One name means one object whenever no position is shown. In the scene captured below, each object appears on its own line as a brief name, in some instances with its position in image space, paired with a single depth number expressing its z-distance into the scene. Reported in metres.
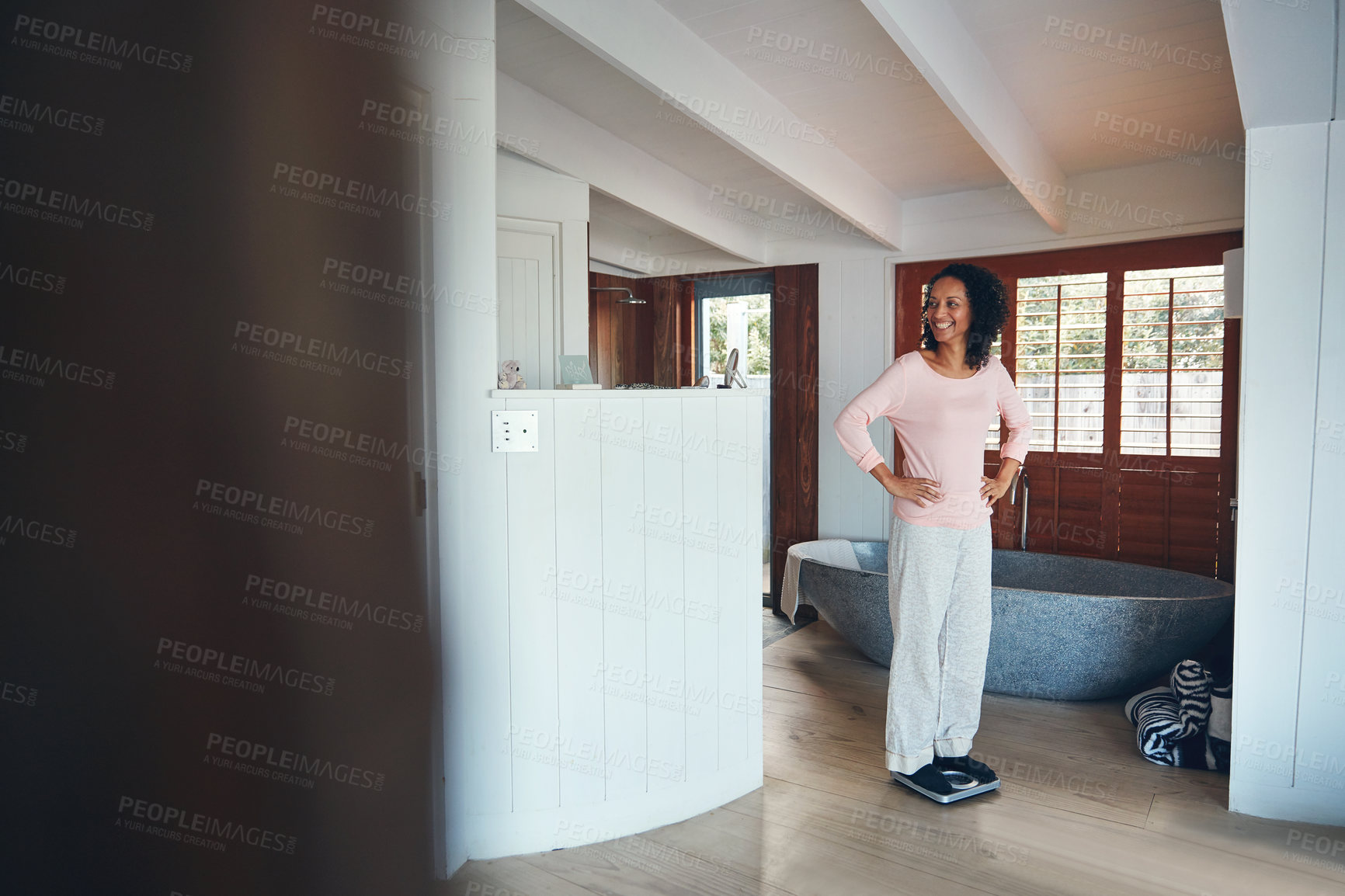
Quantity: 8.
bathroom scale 2.08
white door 3.03
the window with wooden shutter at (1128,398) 3.31
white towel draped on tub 3.43
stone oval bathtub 2.64
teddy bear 1.87
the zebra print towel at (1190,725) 2.26
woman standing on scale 2.09
